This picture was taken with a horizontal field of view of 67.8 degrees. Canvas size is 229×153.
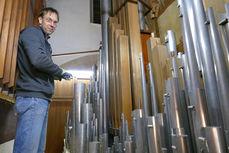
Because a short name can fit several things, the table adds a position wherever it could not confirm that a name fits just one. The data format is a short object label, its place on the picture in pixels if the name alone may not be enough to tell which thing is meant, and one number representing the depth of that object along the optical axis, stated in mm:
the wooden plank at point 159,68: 1015
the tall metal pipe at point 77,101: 924
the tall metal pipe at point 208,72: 547
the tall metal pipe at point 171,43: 853
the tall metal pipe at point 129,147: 792
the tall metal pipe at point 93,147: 810
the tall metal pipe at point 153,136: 636
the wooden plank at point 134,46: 1460
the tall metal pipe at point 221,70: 497
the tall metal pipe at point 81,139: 855
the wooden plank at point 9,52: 929
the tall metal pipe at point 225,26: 535
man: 852
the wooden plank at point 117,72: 1413
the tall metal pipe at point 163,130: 639
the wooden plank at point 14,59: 974
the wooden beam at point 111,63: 1573
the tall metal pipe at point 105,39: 1707
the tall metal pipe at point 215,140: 428
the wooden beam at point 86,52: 3945
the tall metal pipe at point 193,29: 659
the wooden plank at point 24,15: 1257
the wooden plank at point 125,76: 1364
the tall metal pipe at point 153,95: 810
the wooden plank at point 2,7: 910
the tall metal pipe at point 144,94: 877
